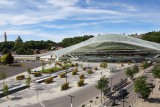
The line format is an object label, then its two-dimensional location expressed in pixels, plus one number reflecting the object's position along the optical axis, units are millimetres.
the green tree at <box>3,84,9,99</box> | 18853
